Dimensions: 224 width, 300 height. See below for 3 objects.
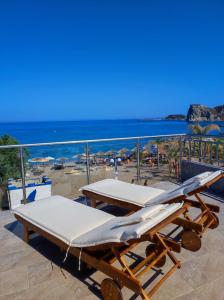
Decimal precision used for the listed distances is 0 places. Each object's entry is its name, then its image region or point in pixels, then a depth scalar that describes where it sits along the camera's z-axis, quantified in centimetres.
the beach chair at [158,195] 230
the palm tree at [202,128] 970
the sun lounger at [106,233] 158
